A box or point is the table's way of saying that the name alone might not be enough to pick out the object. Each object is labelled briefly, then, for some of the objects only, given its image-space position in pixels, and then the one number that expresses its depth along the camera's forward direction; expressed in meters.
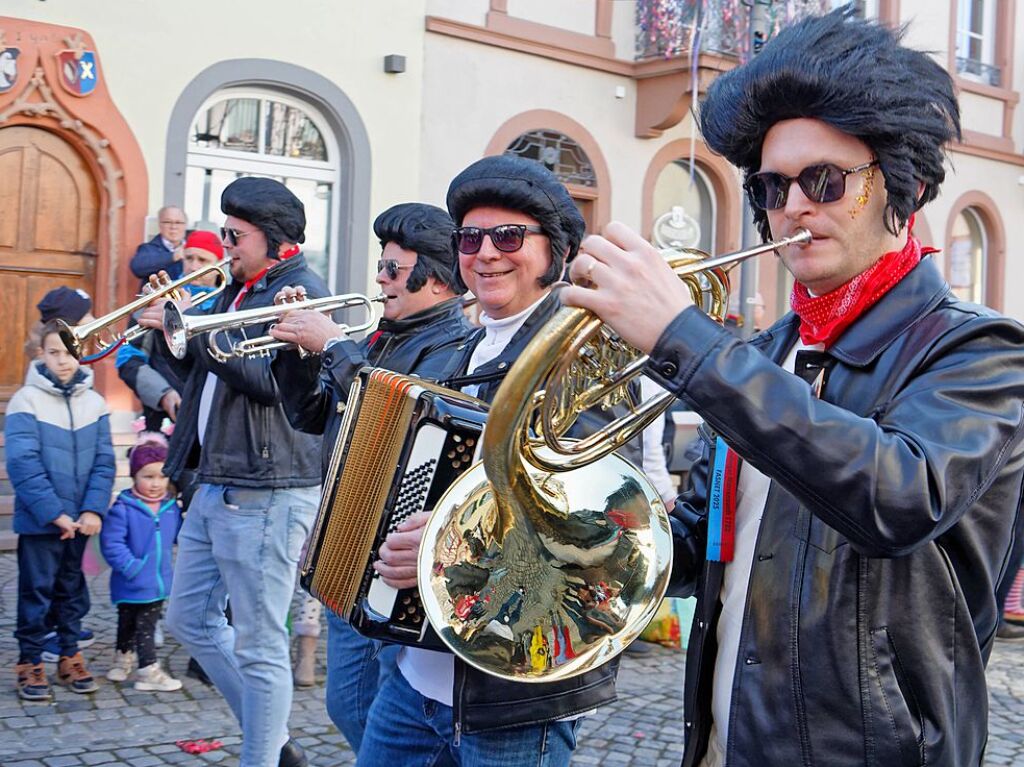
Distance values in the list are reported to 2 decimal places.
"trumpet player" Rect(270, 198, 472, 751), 3.55
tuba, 2.02
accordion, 2.55
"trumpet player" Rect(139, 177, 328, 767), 3.97
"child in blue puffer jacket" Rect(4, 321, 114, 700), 5.33
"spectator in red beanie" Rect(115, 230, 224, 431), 6.59
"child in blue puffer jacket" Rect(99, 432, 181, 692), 5.47
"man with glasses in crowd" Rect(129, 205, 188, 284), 8.71
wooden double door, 9.02
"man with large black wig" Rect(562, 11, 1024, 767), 1.53
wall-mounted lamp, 10.68
